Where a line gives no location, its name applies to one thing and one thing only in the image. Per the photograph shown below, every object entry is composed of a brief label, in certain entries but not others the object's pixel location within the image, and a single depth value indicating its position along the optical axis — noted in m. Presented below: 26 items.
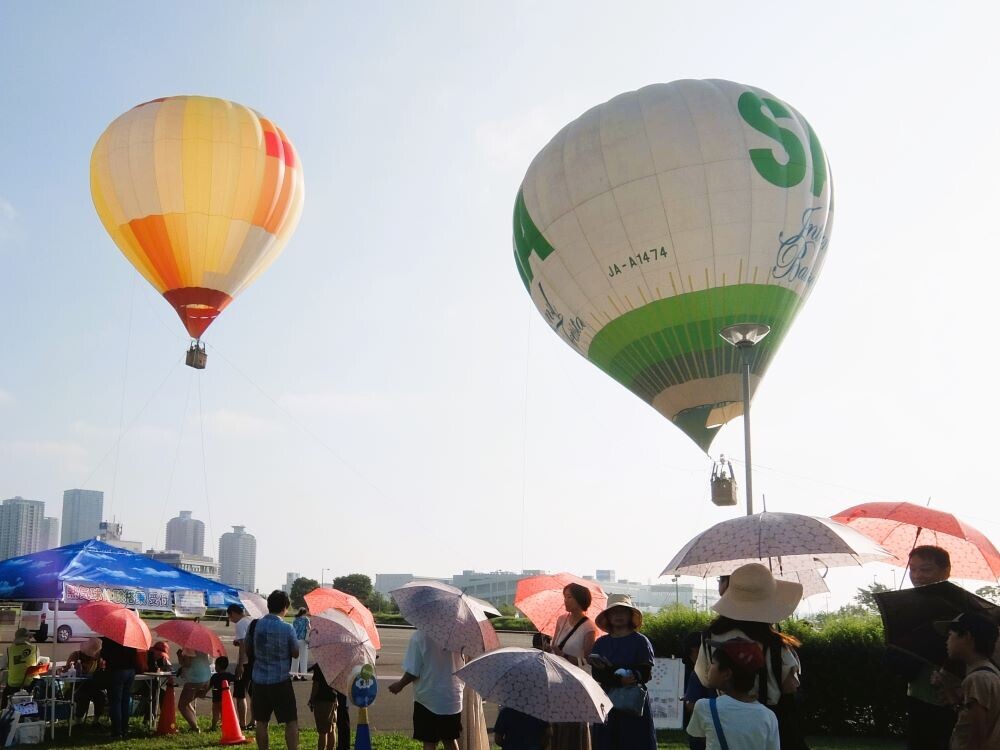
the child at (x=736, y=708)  4.46
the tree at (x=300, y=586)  63.84
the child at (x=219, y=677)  11.98
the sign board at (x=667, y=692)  12.95
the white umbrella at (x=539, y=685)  5.41
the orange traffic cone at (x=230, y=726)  11.45
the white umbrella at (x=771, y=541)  7.30
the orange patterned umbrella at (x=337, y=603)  9.76
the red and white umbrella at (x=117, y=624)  11.81
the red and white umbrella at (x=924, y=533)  8.35
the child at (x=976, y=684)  4.80
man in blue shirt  9.42
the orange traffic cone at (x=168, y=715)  12.40
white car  27.95
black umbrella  6.04
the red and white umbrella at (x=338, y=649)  8.24
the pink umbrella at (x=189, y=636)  12.26
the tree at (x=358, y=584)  72.46
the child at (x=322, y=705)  9.62
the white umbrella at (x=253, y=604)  13.66
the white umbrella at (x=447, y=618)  7.41
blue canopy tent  12.33
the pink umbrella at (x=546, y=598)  9.52
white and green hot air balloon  19.23
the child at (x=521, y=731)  6.13
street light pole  19.38
